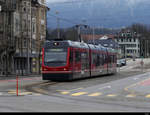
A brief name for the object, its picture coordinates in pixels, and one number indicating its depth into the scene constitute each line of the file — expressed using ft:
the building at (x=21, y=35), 194.44
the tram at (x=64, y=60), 101.91
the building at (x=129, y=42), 583.99
